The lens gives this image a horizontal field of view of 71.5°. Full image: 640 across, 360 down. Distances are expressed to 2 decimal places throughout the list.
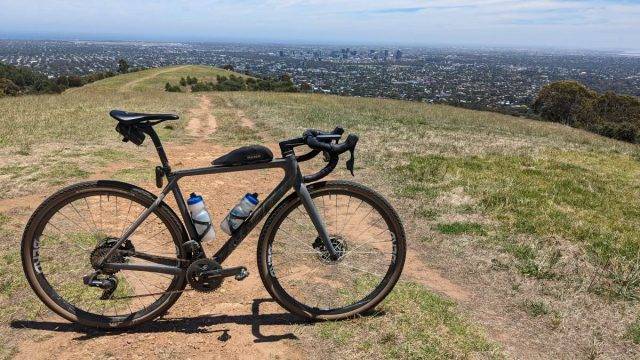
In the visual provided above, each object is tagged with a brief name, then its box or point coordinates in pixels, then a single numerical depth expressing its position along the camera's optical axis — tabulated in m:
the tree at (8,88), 63.06
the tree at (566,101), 73.81
